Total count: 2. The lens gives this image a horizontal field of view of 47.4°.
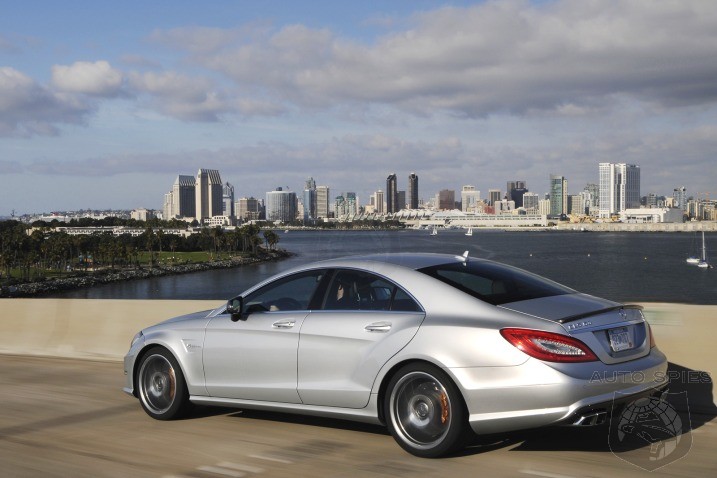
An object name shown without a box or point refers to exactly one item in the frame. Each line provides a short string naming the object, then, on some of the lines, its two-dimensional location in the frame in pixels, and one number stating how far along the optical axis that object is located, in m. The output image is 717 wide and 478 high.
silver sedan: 5.09
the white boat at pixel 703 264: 100.50
